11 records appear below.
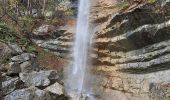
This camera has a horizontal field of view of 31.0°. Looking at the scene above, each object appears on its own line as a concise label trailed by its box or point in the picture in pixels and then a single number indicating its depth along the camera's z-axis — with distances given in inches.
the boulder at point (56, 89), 400.8
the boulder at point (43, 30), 589.1
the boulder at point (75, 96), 417.6
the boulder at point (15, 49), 499.8
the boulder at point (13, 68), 440.8
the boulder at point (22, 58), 478.2
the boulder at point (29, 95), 372.1
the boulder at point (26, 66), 464.3
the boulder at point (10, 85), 392.7
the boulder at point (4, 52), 478.9
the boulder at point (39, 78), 413.8
